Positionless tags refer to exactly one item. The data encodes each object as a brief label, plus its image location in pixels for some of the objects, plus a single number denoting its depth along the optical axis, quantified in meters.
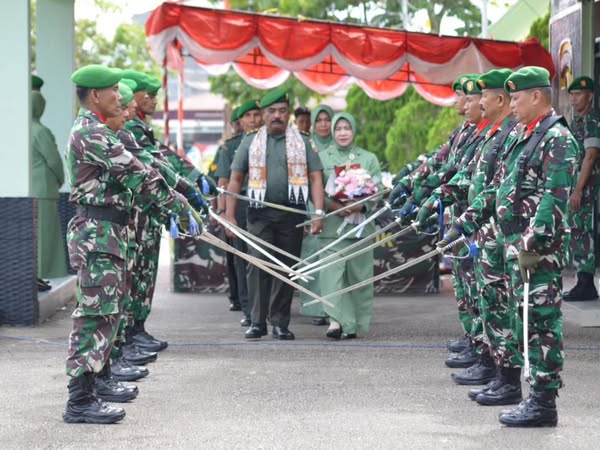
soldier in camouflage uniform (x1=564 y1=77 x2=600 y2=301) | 12.16
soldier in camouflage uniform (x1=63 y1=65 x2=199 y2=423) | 6.77
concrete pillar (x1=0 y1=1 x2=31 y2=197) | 10.95
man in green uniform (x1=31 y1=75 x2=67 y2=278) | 12.72
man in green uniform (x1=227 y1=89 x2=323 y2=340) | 10.34
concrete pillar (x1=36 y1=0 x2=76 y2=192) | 14.62
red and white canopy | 14.30
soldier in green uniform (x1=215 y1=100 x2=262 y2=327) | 11.64
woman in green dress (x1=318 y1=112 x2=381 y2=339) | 10.49
